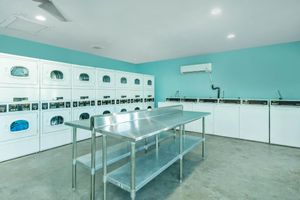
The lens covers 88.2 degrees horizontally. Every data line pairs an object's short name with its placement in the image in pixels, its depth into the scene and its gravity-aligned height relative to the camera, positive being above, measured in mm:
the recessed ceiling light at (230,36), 3426 +1423
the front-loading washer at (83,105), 3816 -179
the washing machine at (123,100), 4821 -64
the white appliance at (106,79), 4305 +559
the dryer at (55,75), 3262 +521
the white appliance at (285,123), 3514 -576
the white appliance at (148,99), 5898 -37
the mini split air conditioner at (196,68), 4988 +1013
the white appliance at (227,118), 4215 -551
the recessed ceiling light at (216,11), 2412 +1392
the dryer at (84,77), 3795 +545
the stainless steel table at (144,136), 1507 -370
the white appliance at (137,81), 5297 +589
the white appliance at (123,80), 4797 +570
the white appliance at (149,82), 5874 +613
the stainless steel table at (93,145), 1715 -594
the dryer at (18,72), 2754 +497
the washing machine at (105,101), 4307 -86
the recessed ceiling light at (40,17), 2636 +1397
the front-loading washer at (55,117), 3291 -421
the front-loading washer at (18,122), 2783 -458
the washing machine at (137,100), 5349 -70
